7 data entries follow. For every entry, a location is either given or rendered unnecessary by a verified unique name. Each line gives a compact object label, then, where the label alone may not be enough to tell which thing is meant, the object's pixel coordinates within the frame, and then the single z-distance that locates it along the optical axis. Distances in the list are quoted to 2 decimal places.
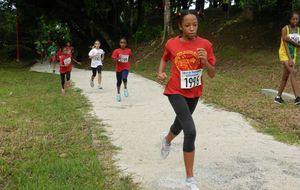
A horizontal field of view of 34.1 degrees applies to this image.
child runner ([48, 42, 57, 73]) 27.32
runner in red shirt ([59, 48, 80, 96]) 13.91
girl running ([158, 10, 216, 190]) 5.02
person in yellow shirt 10.08
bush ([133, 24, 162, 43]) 29.56
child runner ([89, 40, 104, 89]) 14.78
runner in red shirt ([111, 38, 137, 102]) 12.28
